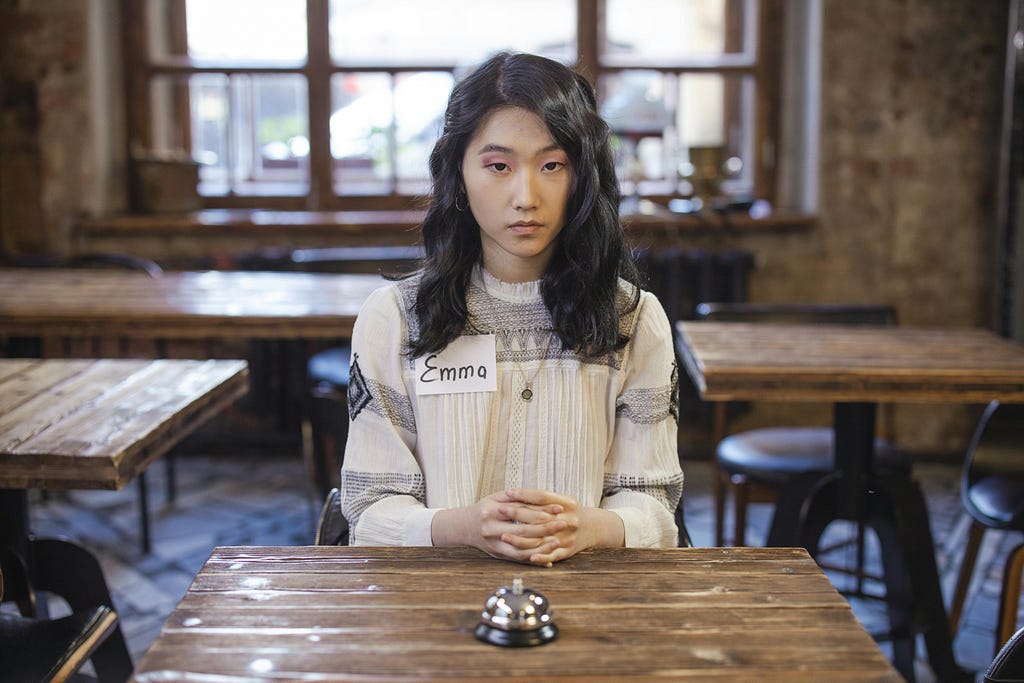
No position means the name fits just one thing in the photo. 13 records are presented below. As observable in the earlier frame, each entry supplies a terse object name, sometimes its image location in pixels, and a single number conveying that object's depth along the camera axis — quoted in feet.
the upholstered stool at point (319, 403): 11.23
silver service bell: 3.32
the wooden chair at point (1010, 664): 3.88
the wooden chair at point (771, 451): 9.08
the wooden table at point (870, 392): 7.36
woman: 4.97
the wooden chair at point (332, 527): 5.56
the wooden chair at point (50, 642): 5.02
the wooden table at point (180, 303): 9.70
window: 15.42
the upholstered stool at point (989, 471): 8.39
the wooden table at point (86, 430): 5.36
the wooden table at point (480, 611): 3.17
